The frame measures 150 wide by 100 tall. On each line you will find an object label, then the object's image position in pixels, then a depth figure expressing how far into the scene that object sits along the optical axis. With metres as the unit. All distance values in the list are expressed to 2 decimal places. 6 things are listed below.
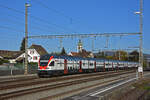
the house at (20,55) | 77.12
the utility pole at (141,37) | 27.17
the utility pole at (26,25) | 35.00
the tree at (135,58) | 104.24
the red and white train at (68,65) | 30.20
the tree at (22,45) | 120.39
